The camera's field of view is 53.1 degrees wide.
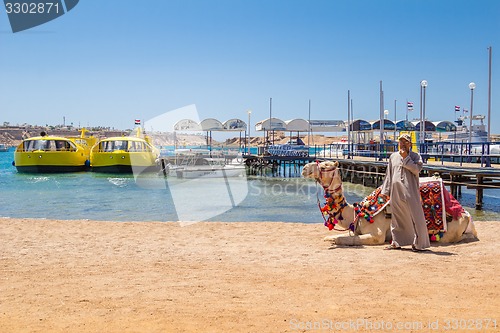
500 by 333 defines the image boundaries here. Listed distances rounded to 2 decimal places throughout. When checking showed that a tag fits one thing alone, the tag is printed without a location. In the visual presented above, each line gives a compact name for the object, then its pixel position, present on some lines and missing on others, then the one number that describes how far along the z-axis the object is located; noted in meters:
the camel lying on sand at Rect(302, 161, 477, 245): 8.61
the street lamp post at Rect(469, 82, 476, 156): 27.94
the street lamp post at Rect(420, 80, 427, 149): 28.84
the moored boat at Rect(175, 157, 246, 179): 39.25
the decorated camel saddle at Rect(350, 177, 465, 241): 8.23
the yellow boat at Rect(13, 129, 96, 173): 46.25
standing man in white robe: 7.77
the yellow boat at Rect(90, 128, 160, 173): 45.78
